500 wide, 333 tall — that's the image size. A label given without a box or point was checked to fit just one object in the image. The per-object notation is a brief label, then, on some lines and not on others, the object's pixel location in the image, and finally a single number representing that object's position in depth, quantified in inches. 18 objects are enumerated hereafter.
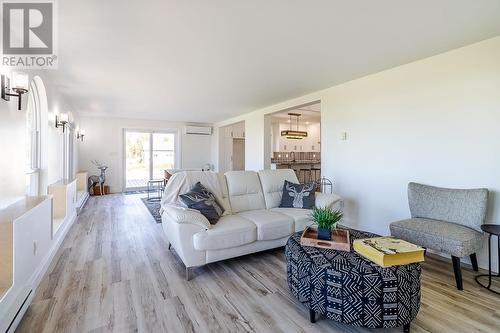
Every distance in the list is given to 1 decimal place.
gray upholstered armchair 87.3
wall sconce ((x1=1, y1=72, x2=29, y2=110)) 84.8
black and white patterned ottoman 59.9
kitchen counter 275.0
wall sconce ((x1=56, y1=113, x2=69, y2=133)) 166.3
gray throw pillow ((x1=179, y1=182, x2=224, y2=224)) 103.4
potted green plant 78.5
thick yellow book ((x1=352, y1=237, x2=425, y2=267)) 63.4
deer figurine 282.5
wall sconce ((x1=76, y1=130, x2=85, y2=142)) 263.2
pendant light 282.3
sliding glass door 318.7
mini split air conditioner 344.2
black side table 83.5
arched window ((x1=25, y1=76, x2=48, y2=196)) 134.5
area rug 181.4
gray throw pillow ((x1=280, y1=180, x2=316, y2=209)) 128.4
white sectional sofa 93.0
